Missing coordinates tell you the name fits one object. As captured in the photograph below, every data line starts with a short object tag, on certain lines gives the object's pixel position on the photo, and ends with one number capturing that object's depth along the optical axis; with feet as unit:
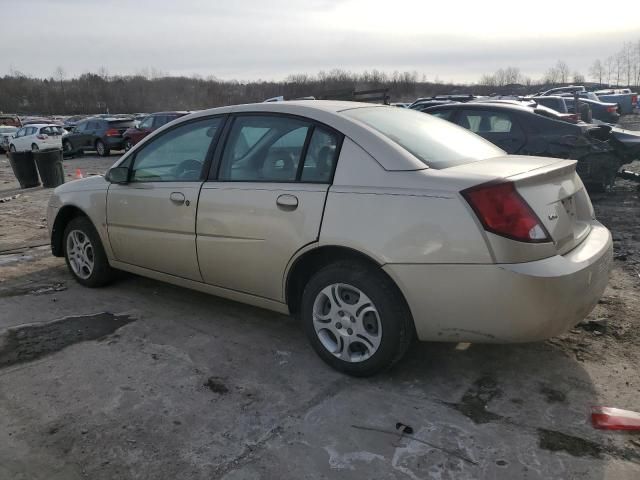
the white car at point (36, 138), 78.84
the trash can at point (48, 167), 44.09
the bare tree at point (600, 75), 308.40
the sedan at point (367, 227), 9.24
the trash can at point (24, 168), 44.75
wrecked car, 26.63
